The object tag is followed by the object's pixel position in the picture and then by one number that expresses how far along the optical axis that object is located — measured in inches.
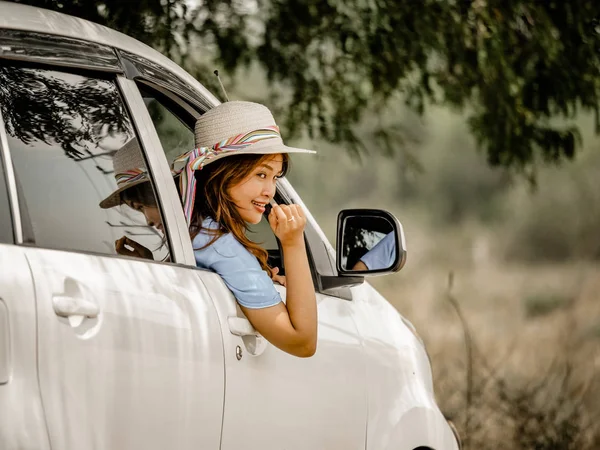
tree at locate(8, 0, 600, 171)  511.8
